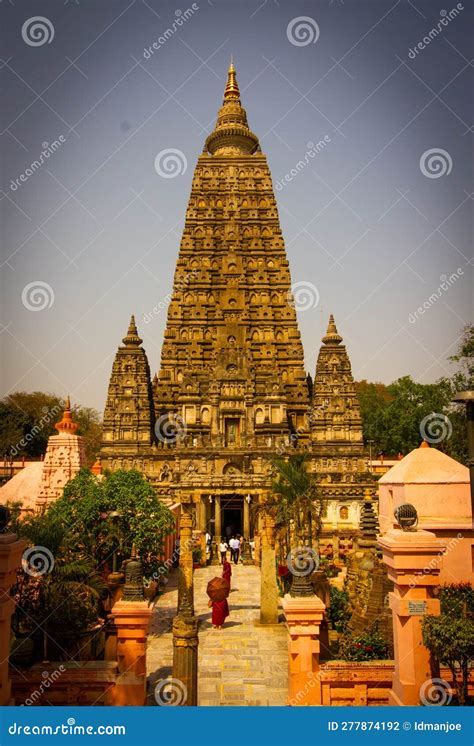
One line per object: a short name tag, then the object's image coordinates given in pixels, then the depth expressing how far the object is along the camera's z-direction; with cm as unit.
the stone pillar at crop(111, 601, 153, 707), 1018
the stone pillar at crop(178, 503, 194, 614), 1174
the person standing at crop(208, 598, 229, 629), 1666
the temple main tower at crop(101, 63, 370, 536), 4109
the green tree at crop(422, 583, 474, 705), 852
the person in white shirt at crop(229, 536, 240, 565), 3014
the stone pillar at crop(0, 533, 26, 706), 805
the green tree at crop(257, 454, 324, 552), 2323
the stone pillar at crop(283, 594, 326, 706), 991
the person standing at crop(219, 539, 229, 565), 2859
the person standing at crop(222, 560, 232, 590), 1947
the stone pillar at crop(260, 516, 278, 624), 1681
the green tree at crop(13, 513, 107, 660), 1228
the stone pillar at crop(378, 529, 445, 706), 892
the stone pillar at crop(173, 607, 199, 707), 1011
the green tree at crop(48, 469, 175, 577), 1788
